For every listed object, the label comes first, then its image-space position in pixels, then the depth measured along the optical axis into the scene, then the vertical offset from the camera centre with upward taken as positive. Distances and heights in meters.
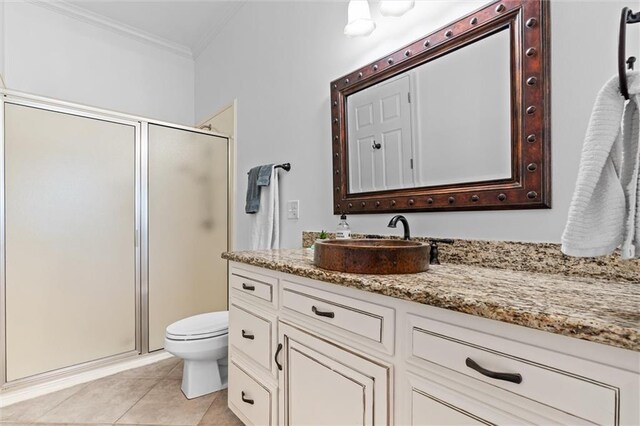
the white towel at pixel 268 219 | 2.15 -0.03
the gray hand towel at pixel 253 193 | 2.23 +0.15
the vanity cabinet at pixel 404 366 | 0.55 -0.34
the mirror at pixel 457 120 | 1.04 +0.36
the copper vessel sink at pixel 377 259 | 0.97 -0.14
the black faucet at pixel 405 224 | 1.22 -0.04
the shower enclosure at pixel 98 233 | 1.94 -0.12
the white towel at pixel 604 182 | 0.59 +0.06
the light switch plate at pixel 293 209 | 2.05 +0.04
